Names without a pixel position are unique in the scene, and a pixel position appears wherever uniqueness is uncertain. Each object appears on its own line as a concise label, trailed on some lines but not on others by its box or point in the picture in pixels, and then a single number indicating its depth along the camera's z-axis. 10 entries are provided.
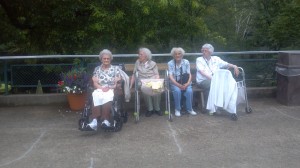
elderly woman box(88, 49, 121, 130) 4.83
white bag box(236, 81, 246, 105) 5.60
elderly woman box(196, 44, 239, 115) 5.78
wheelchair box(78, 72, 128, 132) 4.76
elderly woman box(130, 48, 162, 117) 5.67
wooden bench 5.85
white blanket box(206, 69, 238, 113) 5.46
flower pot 5.98
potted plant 5.88
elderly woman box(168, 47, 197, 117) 5.60
